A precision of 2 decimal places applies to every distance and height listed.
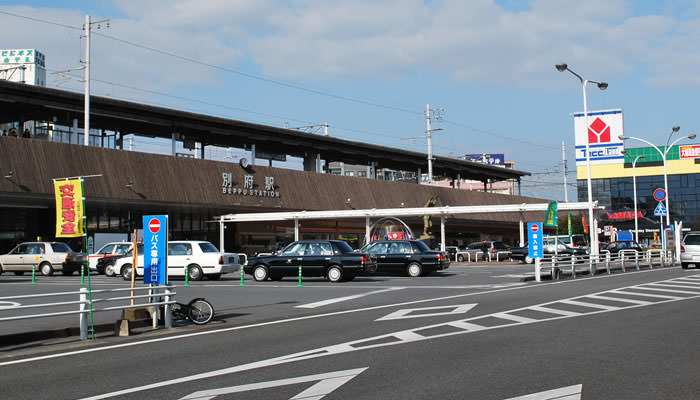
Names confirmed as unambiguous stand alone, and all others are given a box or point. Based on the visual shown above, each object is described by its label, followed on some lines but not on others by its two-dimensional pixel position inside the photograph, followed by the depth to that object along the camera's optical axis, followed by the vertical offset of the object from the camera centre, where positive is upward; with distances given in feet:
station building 119.44 +14.99
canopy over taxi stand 146.20 +6.63
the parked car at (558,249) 134.41 -1.99
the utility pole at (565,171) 290.76 +30.33
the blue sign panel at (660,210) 140.87 +5.85
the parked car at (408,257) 97.96 -2.31
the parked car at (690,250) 103.71 -2.07
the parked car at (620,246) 161.75 -1.91
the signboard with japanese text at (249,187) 149.18 +13.66
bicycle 42.96 -4.26
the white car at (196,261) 90.99 -2.03
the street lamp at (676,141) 147.54 +23.01
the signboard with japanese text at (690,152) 314.96 +40.45
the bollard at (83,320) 36.42 -3.96
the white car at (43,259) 107.96 -1.63
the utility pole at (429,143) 219.00 +33.40
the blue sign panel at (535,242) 85.51 -0.28
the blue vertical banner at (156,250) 42.52 -0.18
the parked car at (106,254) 109.56 -0.99
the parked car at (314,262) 85.30 -2.34
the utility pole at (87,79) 126.31 +33.13
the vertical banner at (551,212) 118.01 +4.91
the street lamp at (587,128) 115.34 +19.68
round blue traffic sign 143.48 +9.42
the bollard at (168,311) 40.70 -3.99
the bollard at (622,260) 107.14 -3.63
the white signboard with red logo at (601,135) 115.14 +18.42
